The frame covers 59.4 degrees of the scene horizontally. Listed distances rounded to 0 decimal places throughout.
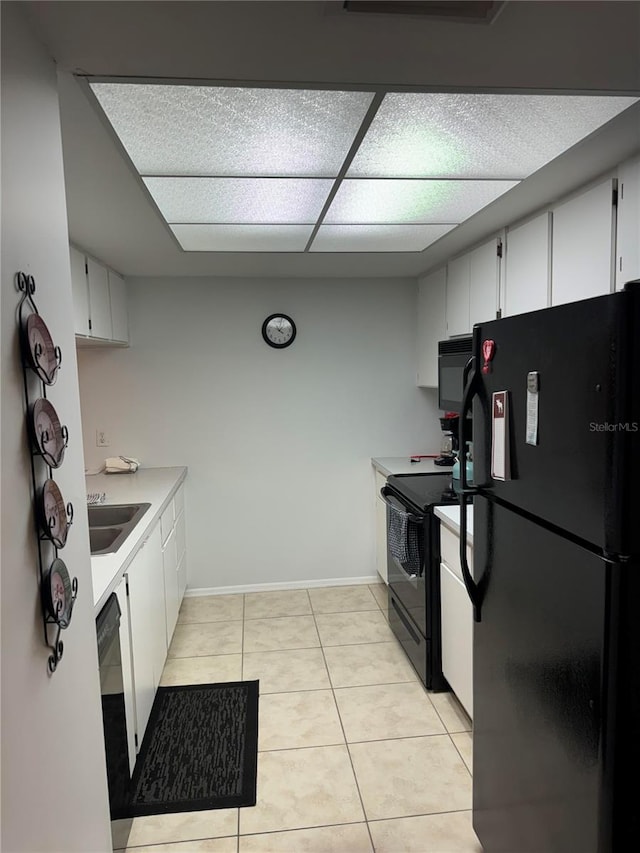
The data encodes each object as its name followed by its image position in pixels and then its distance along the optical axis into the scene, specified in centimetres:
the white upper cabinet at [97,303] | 277
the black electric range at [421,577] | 274
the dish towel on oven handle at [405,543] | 284
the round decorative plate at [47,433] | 107
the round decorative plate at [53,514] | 110
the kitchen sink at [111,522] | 250
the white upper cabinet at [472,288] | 277
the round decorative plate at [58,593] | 112
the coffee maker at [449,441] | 350
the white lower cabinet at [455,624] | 240
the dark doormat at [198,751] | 215
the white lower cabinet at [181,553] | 368
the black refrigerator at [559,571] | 113
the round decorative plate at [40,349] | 103
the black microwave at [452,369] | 298
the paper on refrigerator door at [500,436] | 151
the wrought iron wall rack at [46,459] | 105
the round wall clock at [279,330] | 403
